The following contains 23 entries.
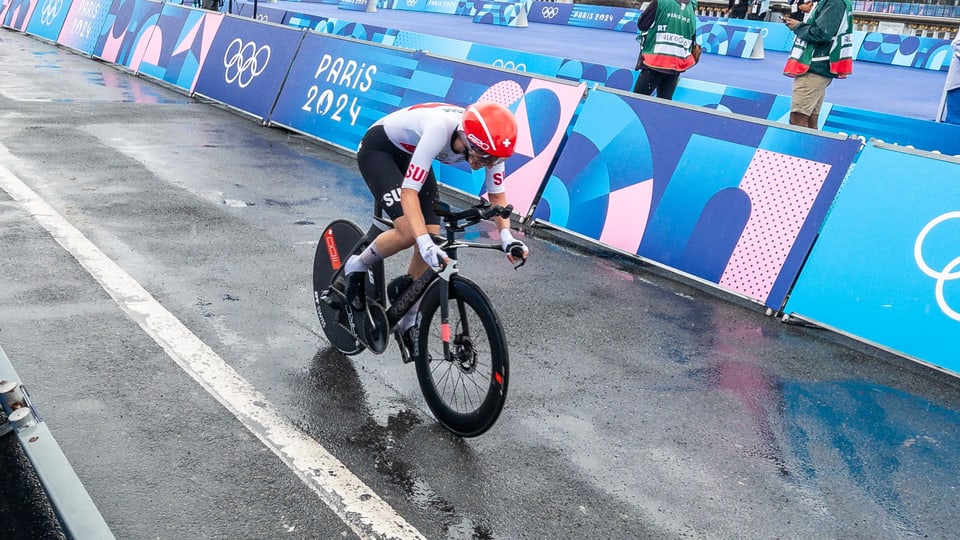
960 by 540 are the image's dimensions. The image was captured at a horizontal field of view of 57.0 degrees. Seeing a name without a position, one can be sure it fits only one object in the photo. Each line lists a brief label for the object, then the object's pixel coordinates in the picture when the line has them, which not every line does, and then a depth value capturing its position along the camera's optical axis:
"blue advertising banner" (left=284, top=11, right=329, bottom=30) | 25.98
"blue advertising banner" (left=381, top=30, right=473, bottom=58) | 18.44
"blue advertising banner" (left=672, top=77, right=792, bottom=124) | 11.99
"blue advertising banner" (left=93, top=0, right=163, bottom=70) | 17.31
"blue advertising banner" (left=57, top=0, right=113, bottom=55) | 19.50
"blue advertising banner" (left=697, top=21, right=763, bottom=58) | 27.03
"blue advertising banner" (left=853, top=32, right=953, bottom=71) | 26.61
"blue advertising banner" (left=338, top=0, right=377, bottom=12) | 38.59
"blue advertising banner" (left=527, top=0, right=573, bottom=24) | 37.12
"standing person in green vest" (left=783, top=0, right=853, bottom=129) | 10.50
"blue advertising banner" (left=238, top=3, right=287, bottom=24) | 28.47
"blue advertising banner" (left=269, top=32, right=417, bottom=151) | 11.23
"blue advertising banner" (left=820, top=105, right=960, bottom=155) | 11.16
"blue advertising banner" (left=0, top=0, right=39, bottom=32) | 23.45
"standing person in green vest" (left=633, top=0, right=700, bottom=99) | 11.77
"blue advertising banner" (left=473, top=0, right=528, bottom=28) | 34.06
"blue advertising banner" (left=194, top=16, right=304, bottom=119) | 13.26
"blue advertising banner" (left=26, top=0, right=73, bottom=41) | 21.56
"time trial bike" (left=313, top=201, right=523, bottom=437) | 4.43
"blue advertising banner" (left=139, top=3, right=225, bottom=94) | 15.23
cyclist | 4.32
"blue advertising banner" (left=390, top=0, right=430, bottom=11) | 42.03
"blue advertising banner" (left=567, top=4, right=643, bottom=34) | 33.81
